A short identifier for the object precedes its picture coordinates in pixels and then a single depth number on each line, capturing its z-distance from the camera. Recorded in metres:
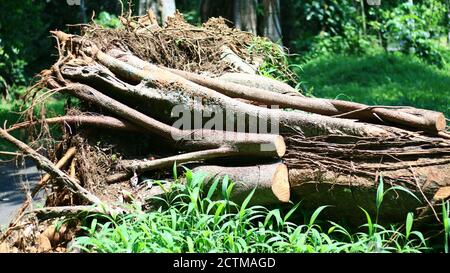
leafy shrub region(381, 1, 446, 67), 15.51
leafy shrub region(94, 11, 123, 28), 16.75
